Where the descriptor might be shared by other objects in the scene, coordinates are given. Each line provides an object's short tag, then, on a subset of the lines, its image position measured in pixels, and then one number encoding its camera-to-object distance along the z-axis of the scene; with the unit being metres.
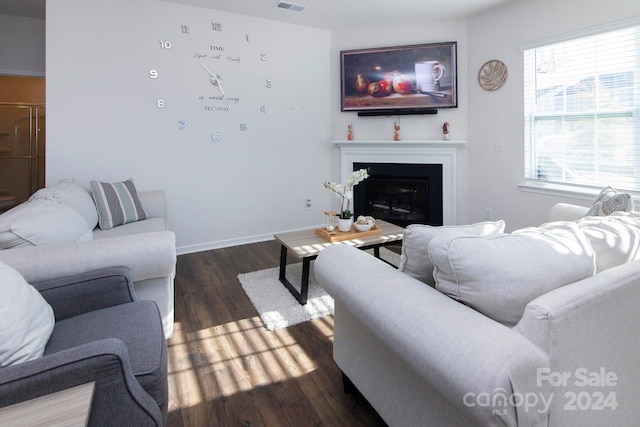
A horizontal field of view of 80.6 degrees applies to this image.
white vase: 3.20
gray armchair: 0.99
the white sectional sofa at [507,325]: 0.93
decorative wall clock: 3.91
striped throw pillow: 3.16
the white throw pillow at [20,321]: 1.12
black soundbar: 4.62
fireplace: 4.66
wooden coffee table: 2.81
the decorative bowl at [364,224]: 3.21
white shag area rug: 2.59
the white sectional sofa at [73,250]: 1.77
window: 3.23
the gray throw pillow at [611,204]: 1.97
